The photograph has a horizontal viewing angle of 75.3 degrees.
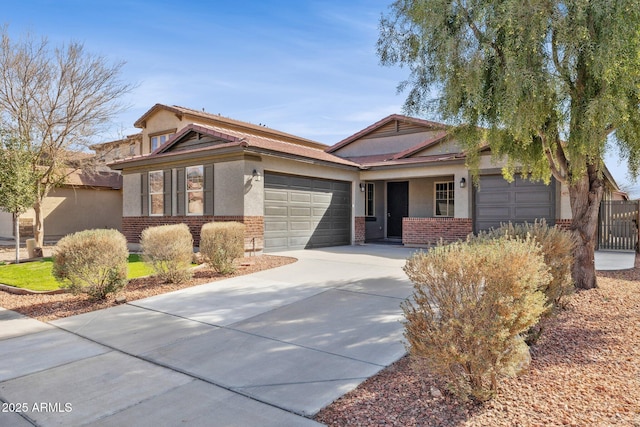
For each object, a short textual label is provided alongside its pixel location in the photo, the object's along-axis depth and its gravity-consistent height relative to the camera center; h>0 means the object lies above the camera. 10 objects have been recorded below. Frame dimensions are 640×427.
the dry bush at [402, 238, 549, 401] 3.37 -0.86
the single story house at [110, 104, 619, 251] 13.35 +0.73
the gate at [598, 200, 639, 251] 14.09 -0.47
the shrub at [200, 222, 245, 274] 9.59 -0.78
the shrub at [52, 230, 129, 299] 7.38 -0.90
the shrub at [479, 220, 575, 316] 5.51 -0.62
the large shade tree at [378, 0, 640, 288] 5.97 +2.13
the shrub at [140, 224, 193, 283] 8.73 -0.85
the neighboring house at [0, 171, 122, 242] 21.70 +0.25
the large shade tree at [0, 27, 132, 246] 15.41 +4.46
